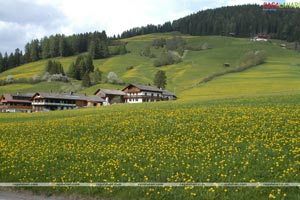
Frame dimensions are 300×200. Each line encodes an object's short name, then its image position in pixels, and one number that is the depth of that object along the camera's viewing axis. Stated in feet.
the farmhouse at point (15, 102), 423.23
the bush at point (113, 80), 508.86
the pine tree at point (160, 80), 450.30
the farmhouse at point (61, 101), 402.93
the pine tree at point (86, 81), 502.38
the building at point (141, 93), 421.59
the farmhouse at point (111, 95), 420.28
